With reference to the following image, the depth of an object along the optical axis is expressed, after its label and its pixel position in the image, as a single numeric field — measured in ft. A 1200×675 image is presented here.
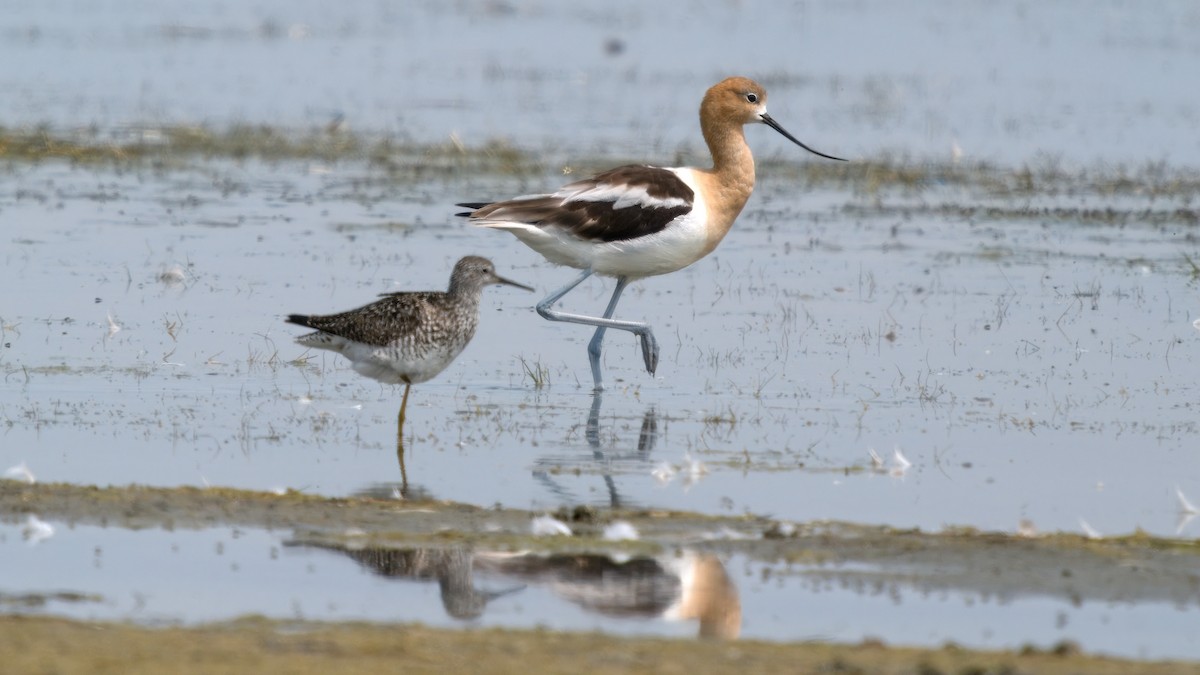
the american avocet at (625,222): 77.15
